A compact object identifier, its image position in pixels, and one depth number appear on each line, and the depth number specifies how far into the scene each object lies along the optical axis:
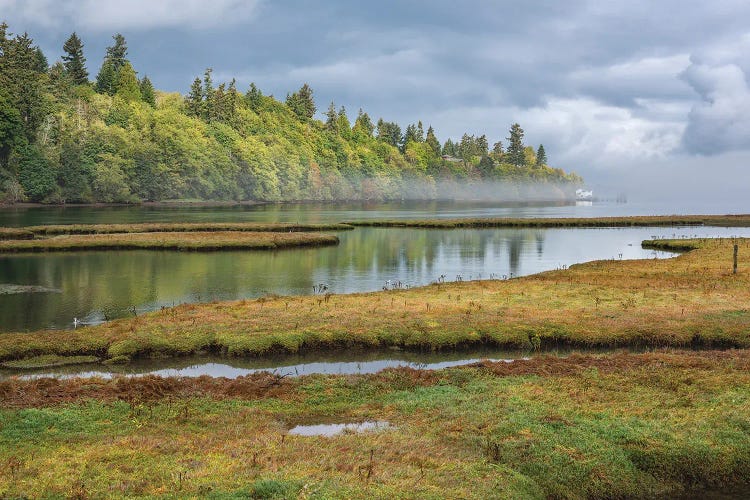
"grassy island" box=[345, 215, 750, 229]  138.75
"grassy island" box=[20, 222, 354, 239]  102.25
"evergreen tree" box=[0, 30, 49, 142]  192.12
